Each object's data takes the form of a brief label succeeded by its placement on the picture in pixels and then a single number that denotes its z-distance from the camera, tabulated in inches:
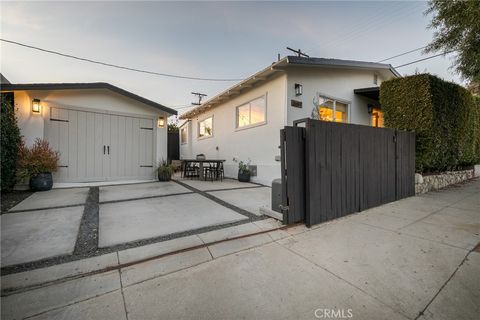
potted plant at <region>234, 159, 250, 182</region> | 291.3
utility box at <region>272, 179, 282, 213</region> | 122.6
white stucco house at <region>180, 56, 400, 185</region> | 241.9
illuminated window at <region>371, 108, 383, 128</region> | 340.2
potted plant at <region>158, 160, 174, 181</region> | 285.3
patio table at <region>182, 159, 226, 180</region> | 295.6
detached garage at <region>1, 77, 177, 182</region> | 215.9
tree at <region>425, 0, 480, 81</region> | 188.2
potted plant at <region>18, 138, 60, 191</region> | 198.4
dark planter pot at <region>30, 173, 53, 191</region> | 203.3
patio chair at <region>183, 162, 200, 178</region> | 345.9
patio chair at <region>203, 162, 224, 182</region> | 315.3
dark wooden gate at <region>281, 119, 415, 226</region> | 116.0
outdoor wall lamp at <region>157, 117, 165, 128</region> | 293.6
